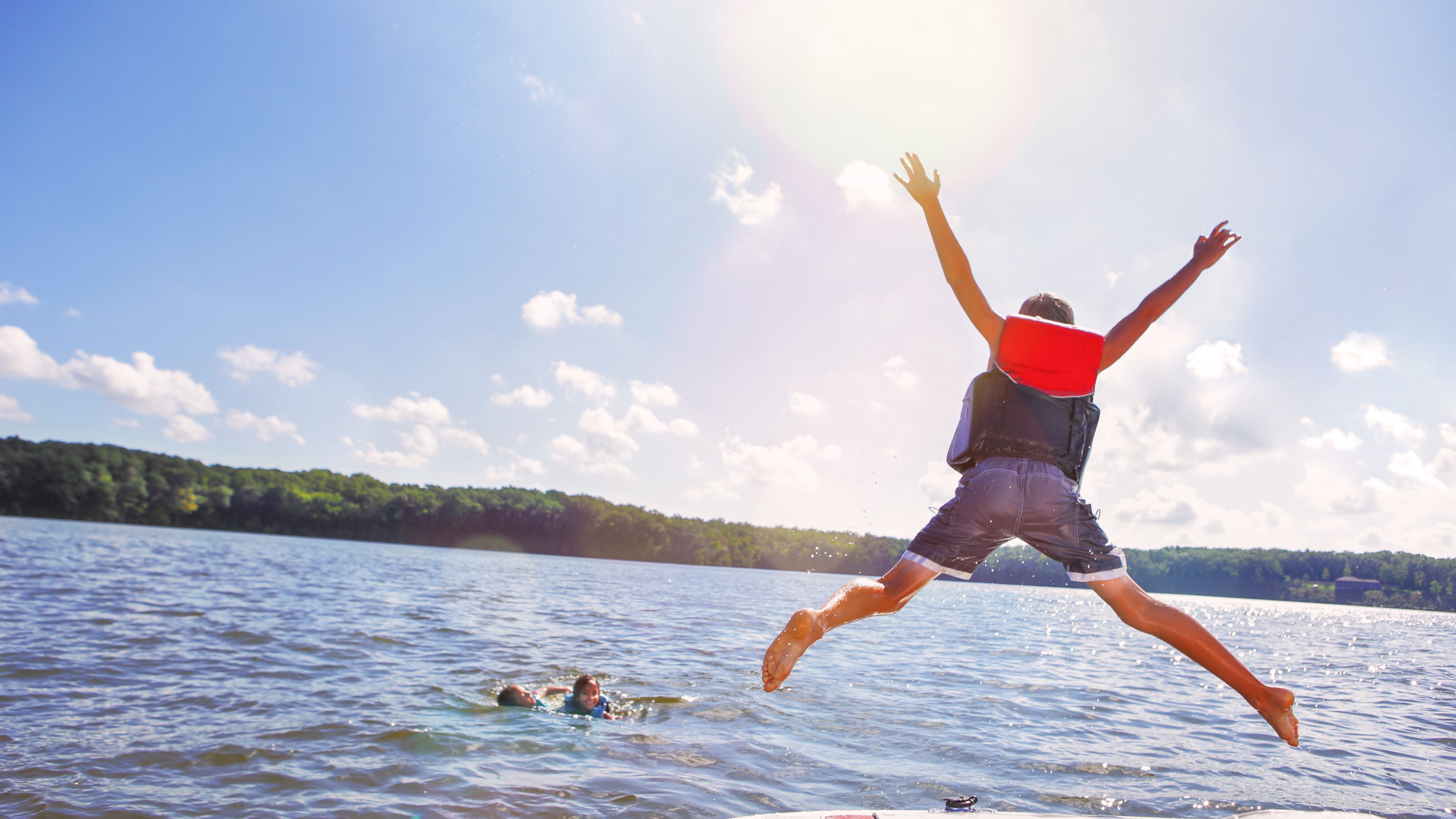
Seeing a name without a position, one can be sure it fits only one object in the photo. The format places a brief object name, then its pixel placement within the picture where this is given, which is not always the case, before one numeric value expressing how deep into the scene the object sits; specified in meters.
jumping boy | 3.54
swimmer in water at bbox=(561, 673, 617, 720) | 11.69
